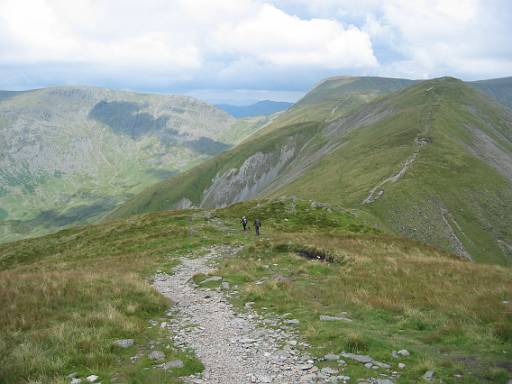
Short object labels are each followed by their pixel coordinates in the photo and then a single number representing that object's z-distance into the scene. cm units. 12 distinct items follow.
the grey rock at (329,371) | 1111
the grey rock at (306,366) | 1157
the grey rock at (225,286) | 2181
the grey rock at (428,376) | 1050
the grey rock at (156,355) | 1208
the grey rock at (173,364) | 1143
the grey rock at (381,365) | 1138
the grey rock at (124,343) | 1287
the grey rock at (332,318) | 1577
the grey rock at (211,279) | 2331
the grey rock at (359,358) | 1170
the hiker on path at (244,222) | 4554
